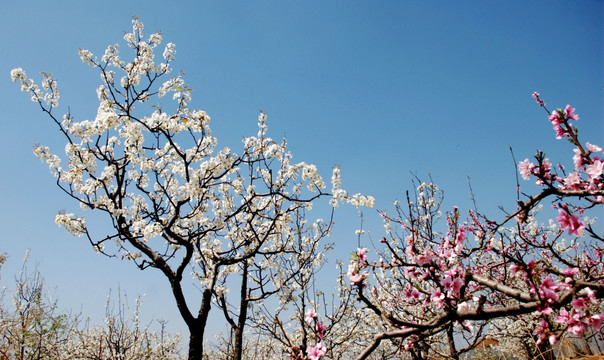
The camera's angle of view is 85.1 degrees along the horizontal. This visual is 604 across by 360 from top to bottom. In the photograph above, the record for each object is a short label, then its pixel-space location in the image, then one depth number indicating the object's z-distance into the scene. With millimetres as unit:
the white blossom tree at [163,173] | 6324
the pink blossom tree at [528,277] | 1764
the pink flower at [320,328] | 2297
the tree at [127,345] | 12144
